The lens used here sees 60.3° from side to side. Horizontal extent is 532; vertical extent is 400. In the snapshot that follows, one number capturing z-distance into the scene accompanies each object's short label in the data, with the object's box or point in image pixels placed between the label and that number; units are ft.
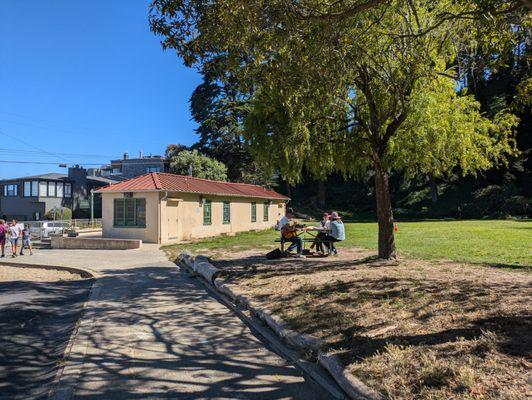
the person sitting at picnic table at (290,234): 44.75
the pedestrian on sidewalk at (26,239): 68.43
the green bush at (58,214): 164.25
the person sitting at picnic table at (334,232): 44.07
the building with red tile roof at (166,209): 76.18
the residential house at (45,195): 173.58
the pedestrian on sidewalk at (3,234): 63.35
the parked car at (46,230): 98.32
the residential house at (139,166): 203.41
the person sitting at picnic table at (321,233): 45.55
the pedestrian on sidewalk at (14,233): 66.28
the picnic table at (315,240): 44.87
